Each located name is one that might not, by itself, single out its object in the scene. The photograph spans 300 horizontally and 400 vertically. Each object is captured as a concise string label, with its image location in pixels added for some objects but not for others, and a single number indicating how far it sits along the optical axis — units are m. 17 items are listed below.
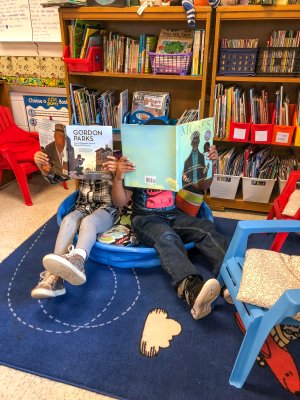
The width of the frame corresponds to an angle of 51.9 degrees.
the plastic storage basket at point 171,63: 2.02
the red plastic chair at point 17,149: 2.34
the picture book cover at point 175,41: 2.08
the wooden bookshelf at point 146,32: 1.93
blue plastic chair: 0.88
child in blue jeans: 1.34
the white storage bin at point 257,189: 2.16
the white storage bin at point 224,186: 2.22
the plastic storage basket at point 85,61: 2.12
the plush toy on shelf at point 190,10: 1.84
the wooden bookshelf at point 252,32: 1.79
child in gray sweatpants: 1.34
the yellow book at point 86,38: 2.10
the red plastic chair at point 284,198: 1.71
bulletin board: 2.51
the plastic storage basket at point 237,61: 1.93
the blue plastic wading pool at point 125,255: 1.58
